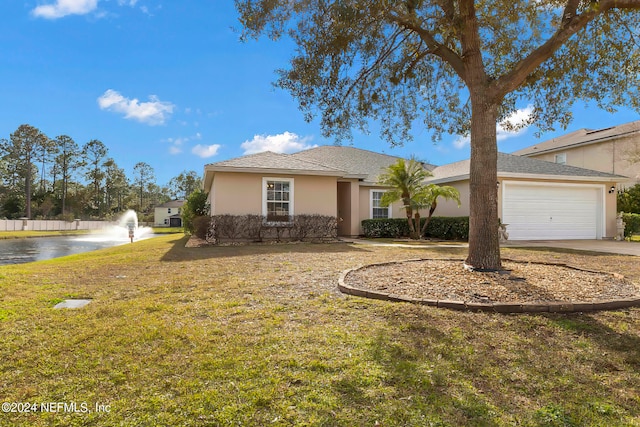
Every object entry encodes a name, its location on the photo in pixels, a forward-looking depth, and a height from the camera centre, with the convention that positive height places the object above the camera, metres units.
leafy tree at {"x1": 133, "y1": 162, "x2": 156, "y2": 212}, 62.28 +7.01
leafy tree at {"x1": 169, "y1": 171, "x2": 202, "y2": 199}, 63.34 +6.04
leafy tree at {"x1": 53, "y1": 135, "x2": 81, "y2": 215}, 47.00 +7.61
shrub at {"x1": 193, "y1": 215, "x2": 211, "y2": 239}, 14.84 -0.38
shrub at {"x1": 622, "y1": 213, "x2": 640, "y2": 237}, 16.22 -0.17
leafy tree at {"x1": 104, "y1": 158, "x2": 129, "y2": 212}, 52.22 +4.59
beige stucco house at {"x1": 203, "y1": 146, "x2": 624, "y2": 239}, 13.59 +1.01
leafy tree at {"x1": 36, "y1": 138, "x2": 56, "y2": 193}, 45.78 +8.49
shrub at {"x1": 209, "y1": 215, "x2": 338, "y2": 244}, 12.98 -0.44
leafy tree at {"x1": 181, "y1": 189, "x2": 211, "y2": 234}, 18.72 +0.55
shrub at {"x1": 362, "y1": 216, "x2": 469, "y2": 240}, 15.23 -0.47
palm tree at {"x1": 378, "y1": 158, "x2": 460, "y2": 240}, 14.52 +1.11
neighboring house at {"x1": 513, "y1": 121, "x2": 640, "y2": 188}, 21.45 +4.66
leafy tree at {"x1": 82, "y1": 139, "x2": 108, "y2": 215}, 49.34 +7.27
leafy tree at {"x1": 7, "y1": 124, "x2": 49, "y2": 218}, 44.12 +8.74
